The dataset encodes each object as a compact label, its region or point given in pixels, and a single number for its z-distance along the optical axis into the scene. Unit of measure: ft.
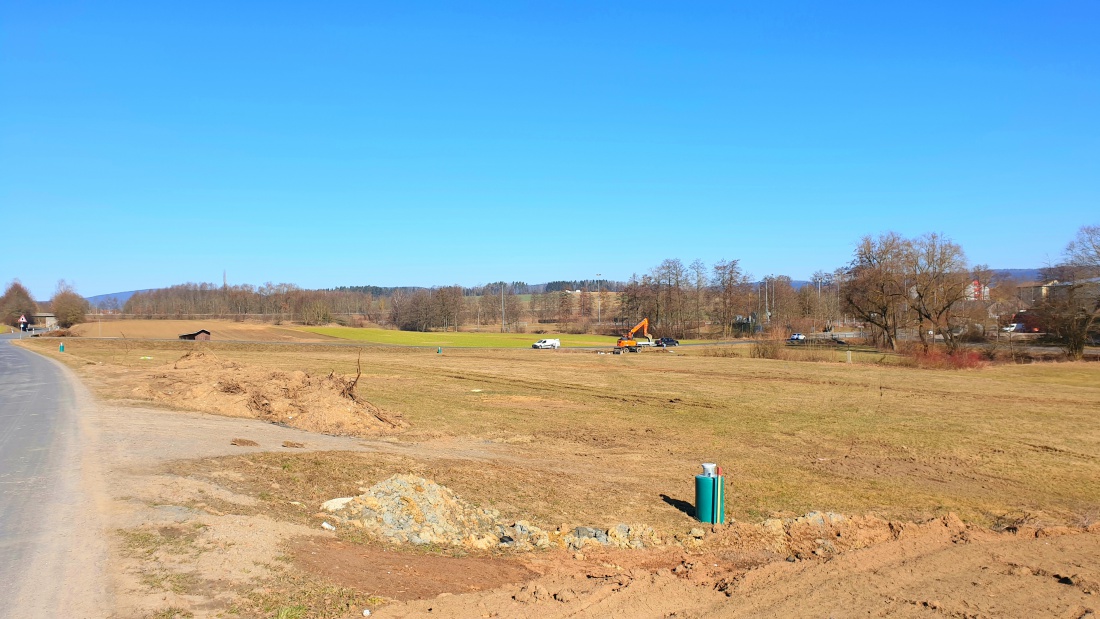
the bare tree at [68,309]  388.78
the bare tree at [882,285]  240.53
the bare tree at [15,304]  456.86
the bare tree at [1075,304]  193.77
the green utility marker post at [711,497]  39.65
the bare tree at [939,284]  220.84
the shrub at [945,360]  165.58
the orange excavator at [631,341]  233.35
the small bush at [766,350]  197.16
